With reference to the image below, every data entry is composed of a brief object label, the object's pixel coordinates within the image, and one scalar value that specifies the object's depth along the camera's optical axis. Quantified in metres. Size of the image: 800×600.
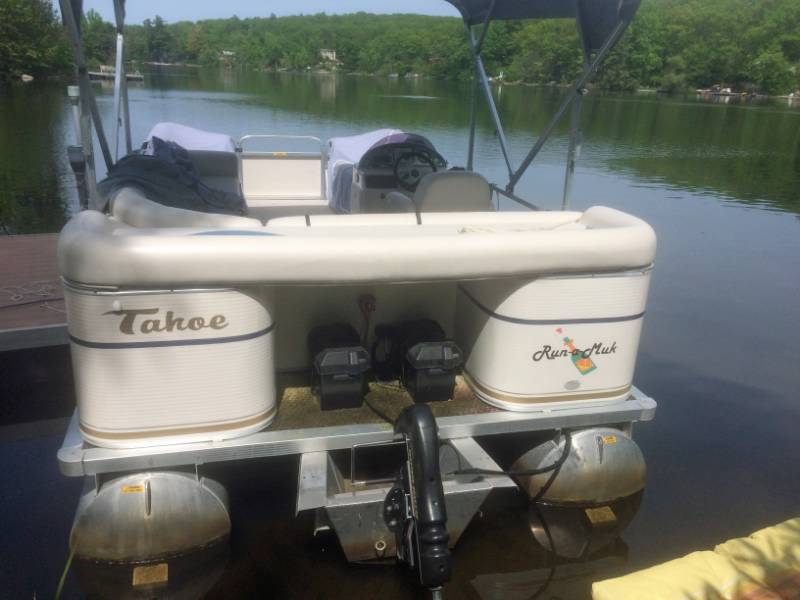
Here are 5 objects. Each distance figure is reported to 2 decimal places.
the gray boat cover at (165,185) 3.41
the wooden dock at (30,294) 4.19
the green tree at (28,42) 48.34
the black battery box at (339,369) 2.95
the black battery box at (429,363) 3.06
